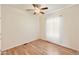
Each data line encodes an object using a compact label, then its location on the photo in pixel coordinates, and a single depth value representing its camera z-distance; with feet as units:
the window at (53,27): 5.48
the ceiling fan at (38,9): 4.80
